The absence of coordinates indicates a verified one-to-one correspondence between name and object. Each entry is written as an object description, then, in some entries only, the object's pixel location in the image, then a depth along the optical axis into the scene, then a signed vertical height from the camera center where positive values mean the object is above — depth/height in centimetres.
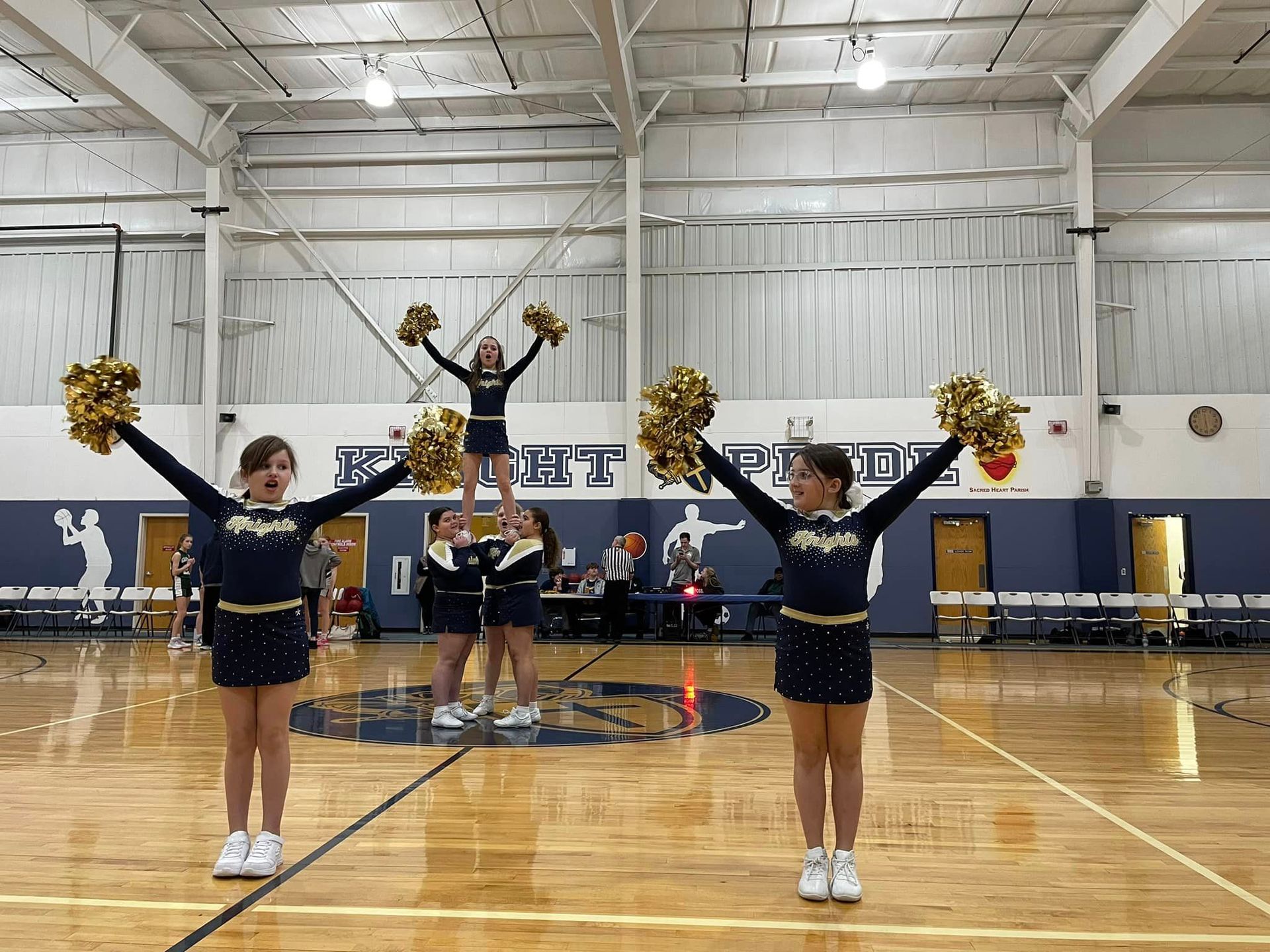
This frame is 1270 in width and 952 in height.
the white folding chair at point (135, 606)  1463 -121
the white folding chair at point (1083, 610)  1399 -114
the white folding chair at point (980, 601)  1426 -96
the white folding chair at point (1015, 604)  1427 -100
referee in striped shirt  1425 -77
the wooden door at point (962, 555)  1545 -22
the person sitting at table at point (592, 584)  1476 -73
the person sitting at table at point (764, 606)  1474 -111
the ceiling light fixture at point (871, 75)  1220 +655
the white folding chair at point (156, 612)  1447 -123
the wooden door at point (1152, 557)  1527 -24
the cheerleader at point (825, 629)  304 -31
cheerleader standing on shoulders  700 +108
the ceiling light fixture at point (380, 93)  1235 +632
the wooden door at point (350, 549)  1616 -18
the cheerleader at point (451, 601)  595 -42
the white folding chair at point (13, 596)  1509 -101
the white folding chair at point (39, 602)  1505 -118
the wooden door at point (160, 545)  1620 -12
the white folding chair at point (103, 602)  1494 -120
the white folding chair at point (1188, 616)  1394 -121
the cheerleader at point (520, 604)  595 -44
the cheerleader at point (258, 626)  319 -32
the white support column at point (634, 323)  1552 +388
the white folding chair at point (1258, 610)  1405 -112
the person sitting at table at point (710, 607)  1430 -111
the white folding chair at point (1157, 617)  1395 -120
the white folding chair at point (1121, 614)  1403 -120
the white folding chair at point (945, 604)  1450 -102
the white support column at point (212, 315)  1578 +405
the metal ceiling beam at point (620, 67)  1182 +705
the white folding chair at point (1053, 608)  1433 -112
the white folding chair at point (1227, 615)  1395 -120
